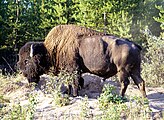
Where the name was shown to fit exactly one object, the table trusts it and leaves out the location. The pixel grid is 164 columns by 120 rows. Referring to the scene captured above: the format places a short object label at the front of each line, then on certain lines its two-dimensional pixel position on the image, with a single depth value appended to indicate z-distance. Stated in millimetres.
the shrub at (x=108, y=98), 6590
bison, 8797
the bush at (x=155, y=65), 13273
